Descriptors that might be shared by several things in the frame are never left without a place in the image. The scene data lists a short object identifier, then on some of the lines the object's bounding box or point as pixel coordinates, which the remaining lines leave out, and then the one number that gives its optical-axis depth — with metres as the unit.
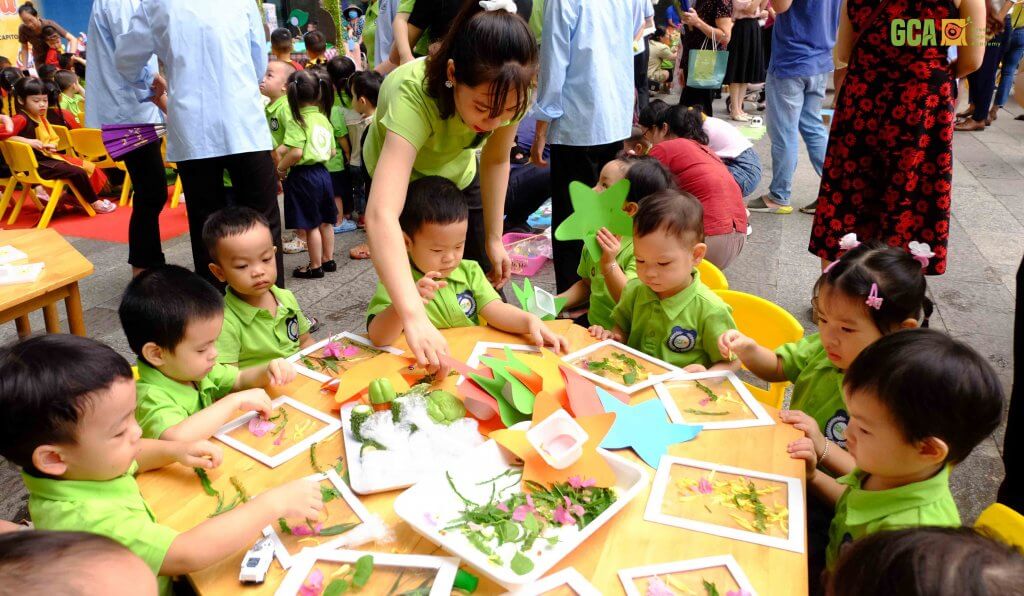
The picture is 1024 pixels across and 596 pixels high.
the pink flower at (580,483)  1.16
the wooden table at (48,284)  2.26
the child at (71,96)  6.52
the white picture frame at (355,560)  0.97
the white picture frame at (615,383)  1.54
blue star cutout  1.32
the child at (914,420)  1.12
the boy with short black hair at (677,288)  1.90
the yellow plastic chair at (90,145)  5.64
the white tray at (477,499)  0.98
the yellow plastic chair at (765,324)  1.95
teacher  1.58
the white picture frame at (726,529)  1.08
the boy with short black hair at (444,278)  1.80
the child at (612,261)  2.30
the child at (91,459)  1.03
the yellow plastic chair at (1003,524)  1.07
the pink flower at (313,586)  0.97
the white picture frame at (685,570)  1.00
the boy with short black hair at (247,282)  1.99
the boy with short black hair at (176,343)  1.43
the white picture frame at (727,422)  1.41
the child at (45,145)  5.44
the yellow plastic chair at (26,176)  5.21
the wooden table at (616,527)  1.01
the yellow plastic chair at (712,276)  2.35
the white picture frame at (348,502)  1.04
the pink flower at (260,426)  1.40
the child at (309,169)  4.18
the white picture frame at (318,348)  1.62
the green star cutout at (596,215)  2.09
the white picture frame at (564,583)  0.97
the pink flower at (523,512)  1.08
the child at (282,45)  6.02
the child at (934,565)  0.71
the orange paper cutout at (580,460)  1.18
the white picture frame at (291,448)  1.30
